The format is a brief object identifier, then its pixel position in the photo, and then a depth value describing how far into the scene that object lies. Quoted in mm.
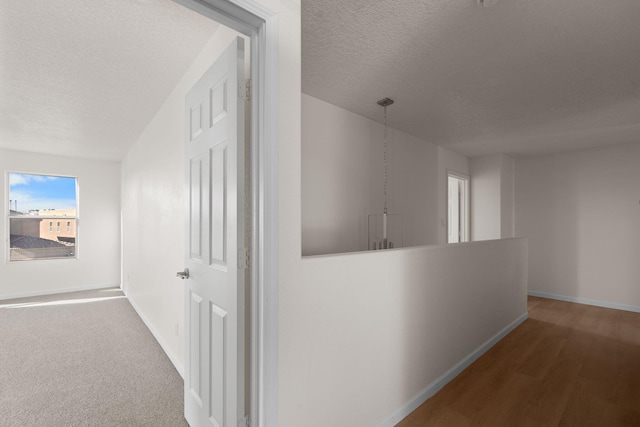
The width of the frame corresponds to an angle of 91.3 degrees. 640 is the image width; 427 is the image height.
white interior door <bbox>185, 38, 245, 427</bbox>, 1404
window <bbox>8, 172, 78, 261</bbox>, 5250
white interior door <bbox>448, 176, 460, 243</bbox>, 5730
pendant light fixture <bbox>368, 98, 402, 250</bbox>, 3726
